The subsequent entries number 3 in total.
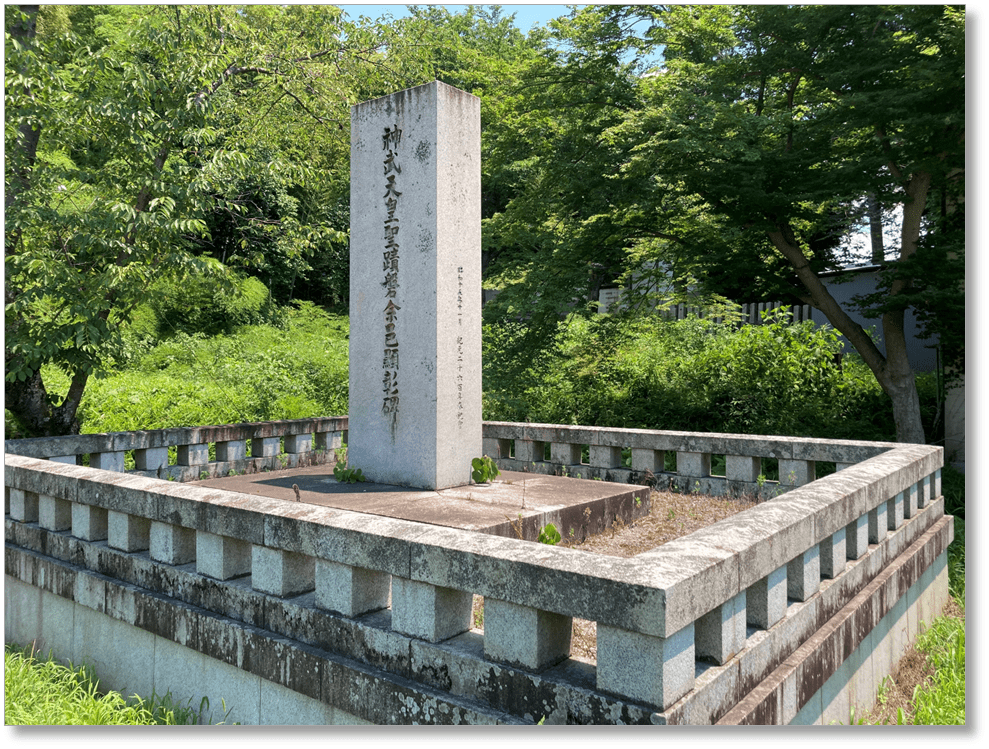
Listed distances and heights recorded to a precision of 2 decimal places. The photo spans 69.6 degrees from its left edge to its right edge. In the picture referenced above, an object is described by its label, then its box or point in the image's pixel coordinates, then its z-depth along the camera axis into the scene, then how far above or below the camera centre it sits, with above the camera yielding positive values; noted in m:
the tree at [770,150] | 8.11 +2.63
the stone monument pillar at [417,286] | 5.74 +0.70
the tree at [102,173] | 6.40 +2.03
